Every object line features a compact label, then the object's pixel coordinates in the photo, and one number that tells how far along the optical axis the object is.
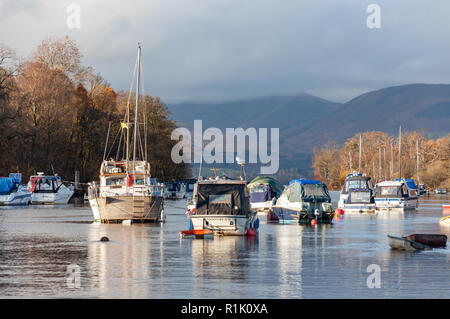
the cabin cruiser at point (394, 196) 104.44
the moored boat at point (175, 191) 153.41
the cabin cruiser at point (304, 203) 67.81
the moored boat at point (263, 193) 99.38
